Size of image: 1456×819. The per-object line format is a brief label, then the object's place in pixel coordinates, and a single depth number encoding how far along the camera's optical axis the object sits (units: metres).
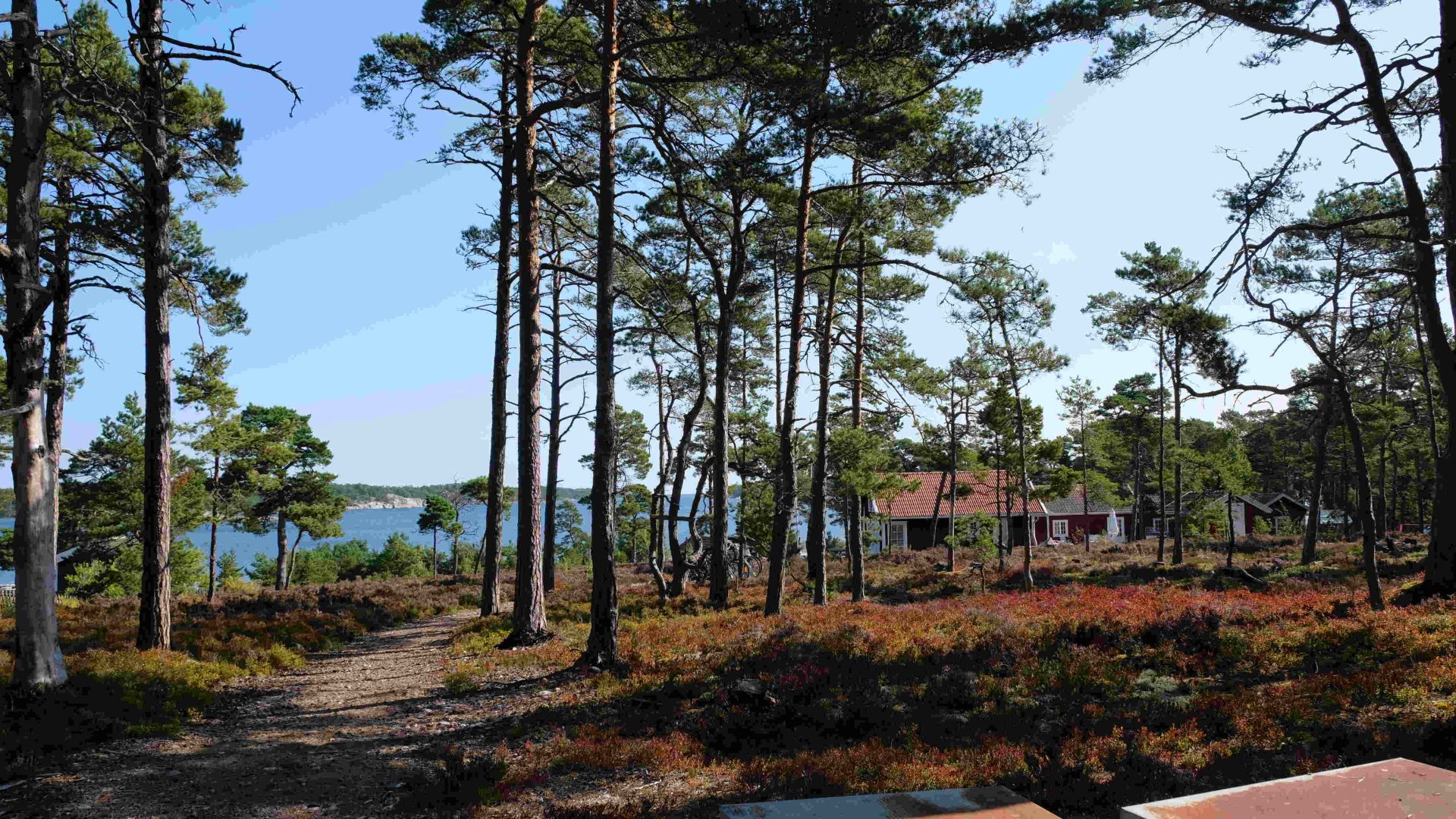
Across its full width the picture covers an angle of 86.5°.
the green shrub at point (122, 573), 37.09
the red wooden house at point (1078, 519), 64.31
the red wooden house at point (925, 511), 55.06
